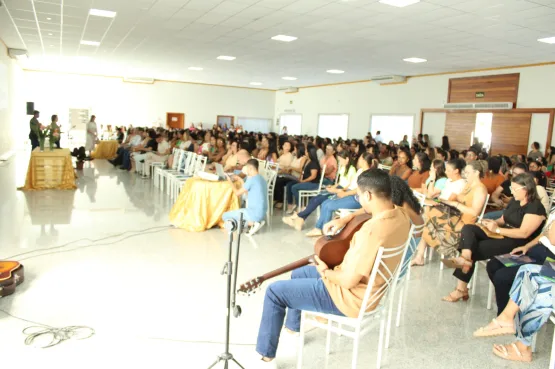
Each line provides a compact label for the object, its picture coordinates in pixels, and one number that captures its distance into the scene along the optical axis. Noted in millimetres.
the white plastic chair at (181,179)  6791
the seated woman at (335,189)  5516
